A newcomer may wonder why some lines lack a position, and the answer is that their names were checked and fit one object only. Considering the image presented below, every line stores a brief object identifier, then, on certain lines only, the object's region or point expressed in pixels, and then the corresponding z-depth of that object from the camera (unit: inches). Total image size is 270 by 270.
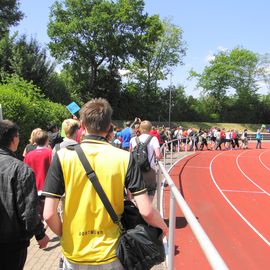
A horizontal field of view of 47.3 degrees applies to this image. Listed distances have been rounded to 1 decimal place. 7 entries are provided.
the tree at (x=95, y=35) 1351.7
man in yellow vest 77.0
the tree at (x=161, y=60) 1728.3
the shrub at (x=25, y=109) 385.7
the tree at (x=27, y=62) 1003.7
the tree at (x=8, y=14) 1134.0
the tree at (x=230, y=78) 1932.3
